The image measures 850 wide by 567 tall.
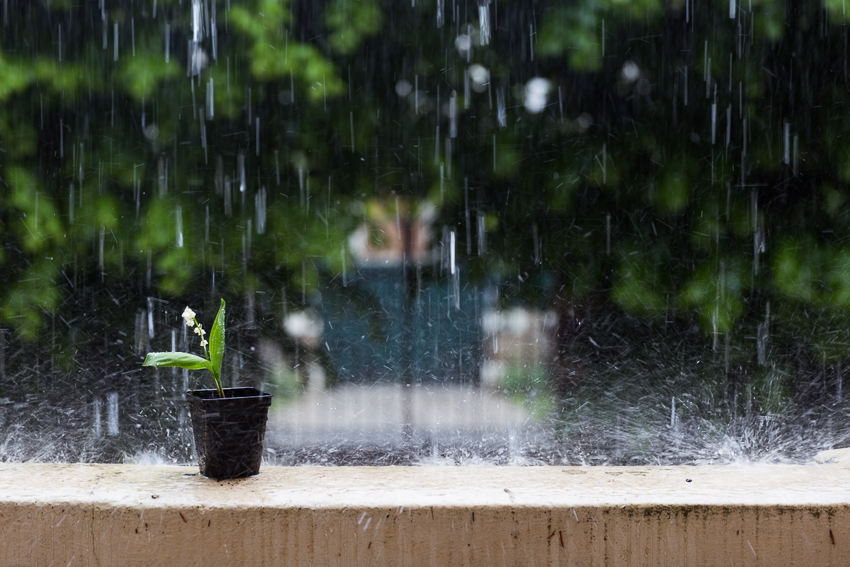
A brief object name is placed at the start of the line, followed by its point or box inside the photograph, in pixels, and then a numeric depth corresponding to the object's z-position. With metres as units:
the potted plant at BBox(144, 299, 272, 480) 4.65
